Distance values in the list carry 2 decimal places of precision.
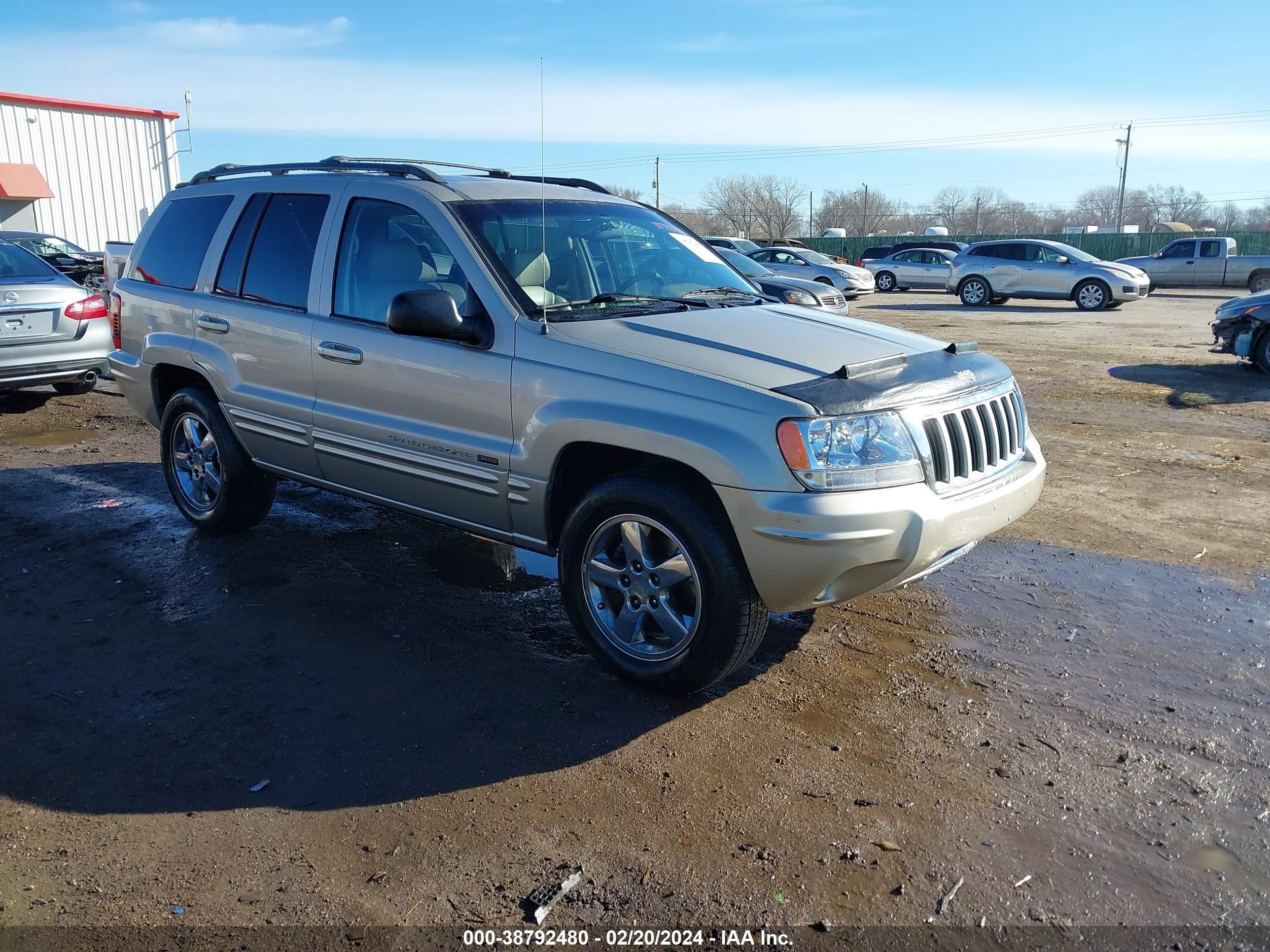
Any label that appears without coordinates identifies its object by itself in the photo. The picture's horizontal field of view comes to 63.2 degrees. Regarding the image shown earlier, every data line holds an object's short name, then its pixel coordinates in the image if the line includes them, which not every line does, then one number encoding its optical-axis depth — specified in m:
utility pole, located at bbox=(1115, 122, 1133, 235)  76.88
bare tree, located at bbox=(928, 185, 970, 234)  80.81
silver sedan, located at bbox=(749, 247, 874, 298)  25.19
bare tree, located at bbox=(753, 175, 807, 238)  79.94
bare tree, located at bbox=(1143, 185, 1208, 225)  91.12
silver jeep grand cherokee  3.63
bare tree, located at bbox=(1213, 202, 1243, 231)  93.62
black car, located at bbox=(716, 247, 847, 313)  11.40
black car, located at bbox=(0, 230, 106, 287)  16.20
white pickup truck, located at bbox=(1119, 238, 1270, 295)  27.88
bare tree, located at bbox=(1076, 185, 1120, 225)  107.62
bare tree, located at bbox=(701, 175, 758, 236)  76.75
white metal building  35.22
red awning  34.06
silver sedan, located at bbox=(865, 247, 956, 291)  30.09
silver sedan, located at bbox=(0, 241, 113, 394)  9.27
